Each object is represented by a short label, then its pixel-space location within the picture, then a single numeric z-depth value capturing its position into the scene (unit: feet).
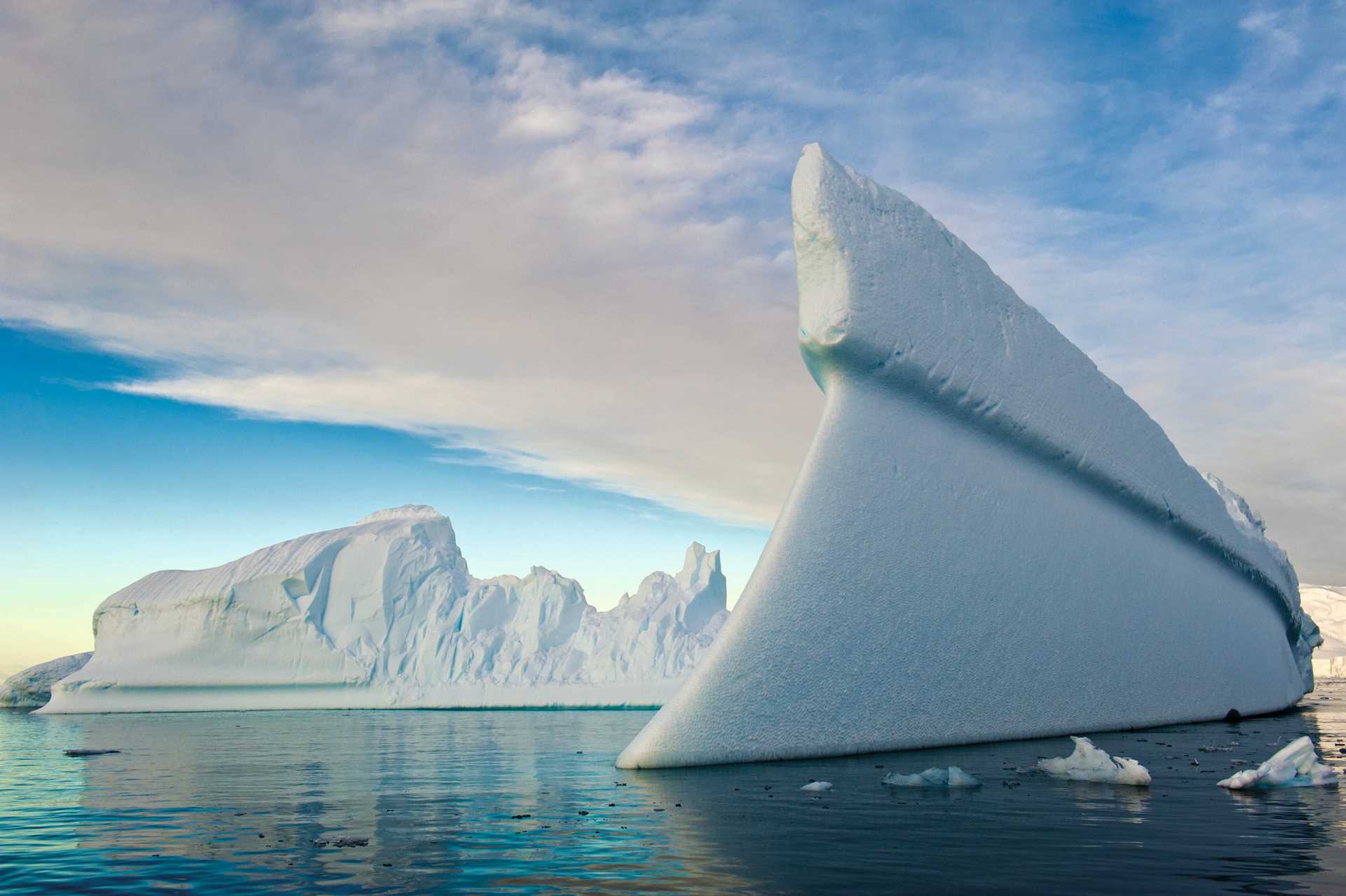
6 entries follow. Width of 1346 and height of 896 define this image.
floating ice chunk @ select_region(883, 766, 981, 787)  25.84
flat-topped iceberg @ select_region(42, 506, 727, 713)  117.19
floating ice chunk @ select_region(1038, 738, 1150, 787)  26.68
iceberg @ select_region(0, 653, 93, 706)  152.05
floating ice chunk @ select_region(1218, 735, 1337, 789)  25.18
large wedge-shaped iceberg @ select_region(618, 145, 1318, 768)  32.40
